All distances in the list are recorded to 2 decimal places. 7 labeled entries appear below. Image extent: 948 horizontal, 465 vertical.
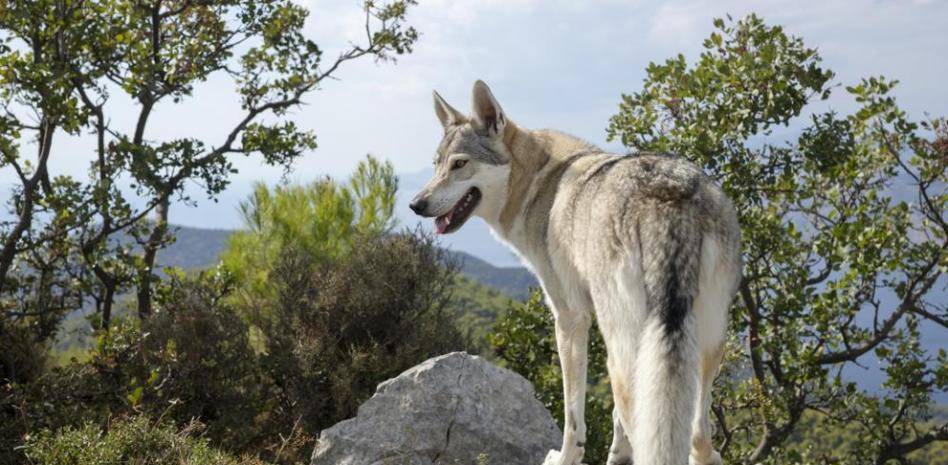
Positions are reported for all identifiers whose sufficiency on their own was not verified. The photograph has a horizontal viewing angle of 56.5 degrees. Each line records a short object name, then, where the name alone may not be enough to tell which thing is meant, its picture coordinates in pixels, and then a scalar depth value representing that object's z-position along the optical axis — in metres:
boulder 6.88
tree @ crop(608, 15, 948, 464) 8.86
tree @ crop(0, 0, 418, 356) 9.41
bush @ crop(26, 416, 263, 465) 6.81
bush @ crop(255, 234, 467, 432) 9.40
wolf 4.04
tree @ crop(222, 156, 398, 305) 11.47
